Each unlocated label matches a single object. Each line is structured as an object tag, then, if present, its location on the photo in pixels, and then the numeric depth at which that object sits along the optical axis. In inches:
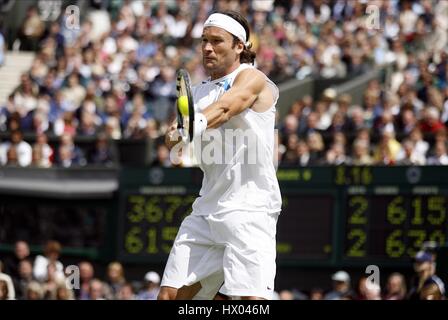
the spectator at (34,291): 585.2
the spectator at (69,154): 724.0
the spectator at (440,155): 619.5
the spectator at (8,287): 541.8
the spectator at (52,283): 593.3
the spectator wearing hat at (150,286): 594.8
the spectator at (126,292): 606.5
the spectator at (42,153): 722.2
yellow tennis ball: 307.3
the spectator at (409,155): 628.4
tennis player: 326.3
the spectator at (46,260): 658.8
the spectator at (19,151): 728.3
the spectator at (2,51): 925.2
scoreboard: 592.7
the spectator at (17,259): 662.5
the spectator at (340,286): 579.5
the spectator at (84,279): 631.2
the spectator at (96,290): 611.3
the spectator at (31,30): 957.8
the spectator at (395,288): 558.6
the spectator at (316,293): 604.9
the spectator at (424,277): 467.5
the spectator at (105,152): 716.7
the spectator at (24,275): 623.5
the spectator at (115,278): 633.0
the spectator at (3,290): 534.3
